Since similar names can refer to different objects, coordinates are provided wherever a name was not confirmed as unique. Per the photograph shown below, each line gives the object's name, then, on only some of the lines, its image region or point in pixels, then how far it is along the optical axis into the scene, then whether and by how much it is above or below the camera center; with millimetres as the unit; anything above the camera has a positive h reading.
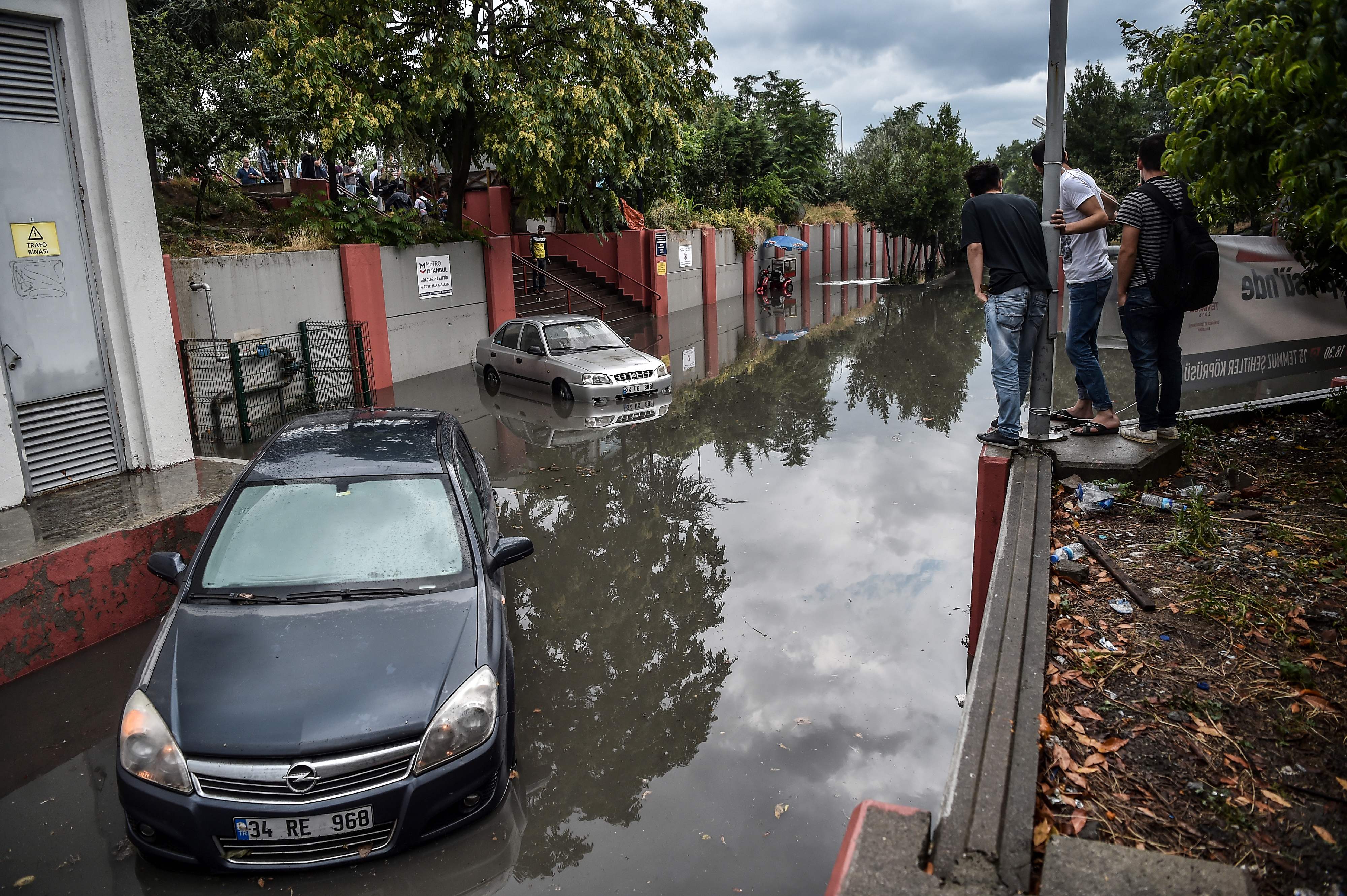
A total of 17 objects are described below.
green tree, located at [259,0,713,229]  15289 +3208
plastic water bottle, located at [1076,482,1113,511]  5883 -1609
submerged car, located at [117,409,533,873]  3682 -1722
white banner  7684 -742
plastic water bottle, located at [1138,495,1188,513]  5777 -1620
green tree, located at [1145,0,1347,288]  3426 +545
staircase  22953 -917
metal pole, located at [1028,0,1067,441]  6266 +470
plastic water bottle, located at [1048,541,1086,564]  5137 -1702
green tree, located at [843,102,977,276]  35938 +2447
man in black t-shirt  6137 -208
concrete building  7188 +175
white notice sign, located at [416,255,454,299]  17625 -148
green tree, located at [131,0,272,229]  13977 +2751
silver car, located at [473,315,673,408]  14000 -1528
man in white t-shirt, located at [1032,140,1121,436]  6691 -407
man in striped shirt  6098 -494
